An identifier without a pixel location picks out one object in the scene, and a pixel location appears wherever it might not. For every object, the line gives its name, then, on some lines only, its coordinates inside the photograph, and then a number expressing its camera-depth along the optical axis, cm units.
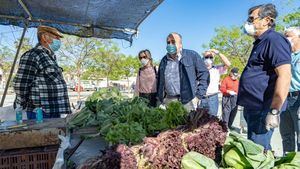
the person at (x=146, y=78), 301
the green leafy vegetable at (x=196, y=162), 95
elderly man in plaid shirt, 191
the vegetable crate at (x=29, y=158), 132
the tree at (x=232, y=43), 1076
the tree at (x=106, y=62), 1199
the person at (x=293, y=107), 200
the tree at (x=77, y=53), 1082
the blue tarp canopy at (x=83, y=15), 251
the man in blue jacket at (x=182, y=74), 229
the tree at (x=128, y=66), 1370
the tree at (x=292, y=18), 802
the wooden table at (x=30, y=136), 134
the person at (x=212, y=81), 326
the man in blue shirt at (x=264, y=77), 129
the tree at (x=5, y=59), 1043
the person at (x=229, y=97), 388
